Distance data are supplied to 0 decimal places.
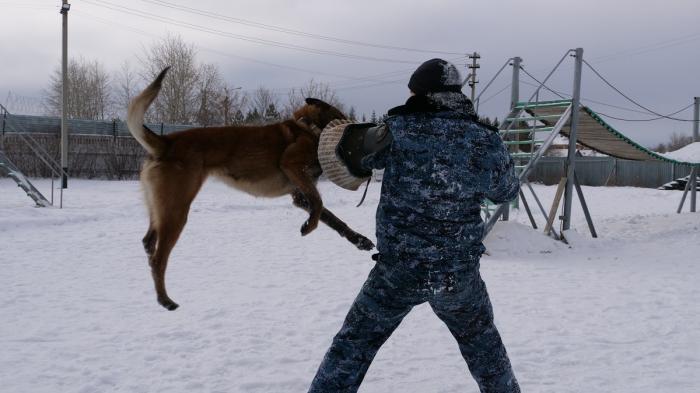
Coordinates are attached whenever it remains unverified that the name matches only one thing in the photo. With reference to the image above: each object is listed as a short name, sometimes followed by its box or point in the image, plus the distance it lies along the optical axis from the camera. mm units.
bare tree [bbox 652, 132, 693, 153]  56594
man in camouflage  2416
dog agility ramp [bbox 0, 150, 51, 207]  12996
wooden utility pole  27522
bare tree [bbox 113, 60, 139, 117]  23878
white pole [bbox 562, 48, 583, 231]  10039
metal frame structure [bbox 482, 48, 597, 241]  9564
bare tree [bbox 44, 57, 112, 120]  25938
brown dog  2988
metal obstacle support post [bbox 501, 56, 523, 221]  10969
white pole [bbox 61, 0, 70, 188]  15453
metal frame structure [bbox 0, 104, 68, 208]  12977
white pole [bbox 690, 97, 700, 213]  14503
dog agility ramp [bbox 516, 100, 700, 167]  10305
